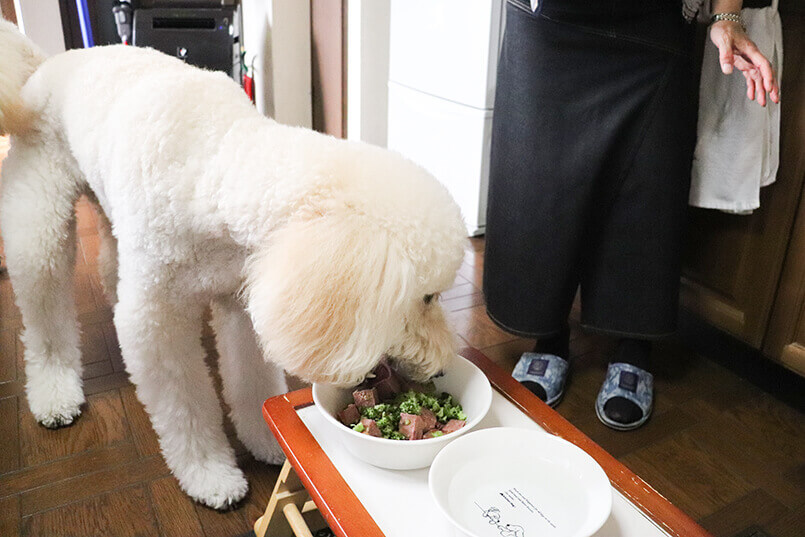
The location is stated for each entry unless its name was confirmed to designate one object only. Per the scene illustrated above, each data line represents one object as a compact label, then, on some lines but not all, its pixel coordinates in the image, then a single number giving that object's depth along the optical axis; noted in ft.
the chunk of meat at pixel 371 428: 2.81
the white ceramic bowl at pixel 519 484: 2.50
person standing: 4.16
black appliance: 10.07
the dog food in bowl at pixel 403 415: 2.84
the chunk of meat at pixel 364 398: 2.99
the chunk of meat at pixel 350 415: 2.95
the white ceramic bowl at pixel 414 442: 2.68
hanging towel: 4.18
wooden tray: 2.53
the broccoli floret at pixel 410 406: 3.01
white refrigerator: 7.16
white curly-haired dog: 2.52
